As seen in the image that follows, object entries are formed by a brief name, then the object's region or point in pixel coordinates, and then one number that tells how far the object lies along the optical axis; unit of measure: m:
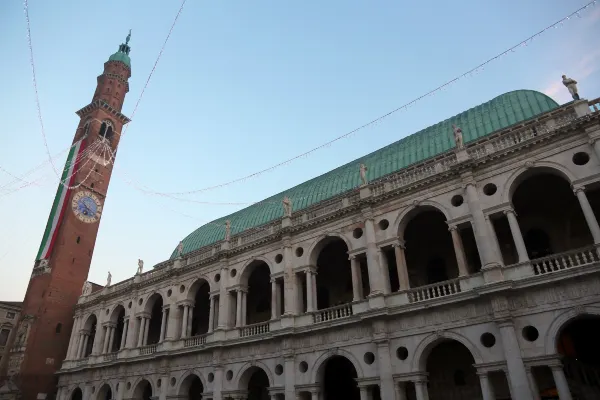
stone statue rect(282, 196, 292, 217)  29.27
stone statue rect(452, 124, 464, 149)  22.73
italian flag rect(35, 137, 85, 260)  45.14
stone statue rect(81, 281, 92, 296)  44.44
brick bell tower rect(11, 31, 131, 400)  40.56
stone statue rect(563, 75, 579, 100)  20.06
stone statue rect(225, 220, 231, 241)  32.49
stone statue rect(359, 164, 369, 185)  26.03
